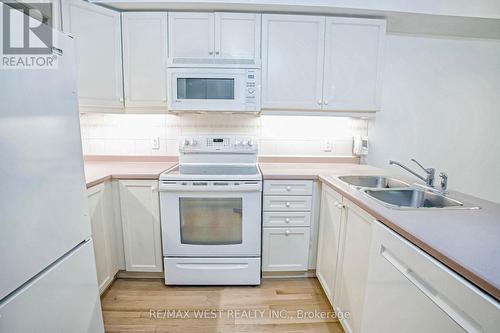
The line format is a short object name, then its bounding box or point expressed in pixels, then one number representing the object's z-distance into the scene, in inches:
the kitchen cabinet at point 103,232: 63.1
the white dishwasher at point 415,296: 24.4
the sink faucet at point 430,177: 57.7
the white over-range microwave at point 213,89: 74.1
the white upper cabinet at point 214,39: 75.1
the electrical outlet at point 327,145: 93.2
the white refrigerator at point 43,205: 29.4
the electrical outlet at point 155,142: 90.7
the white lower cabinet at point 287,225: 73.4
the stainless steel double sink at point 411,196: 50.5
